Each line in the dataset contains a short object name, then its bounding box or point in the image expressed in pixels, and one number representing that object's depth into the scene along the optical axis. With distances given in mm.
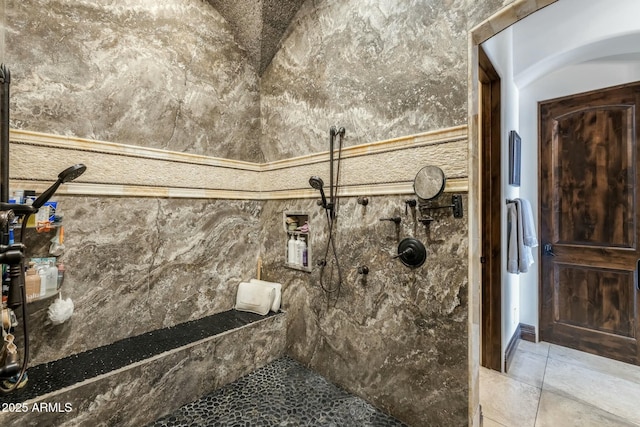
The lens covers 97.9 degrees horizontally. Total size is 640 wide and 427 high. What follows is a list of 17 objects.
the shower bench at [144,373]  1256
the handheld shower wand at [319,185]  1896
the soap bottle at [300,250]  2168
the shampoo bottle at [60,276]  1508
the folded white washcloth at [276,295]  2242
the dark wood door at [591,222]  2434
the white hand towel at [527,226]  2447
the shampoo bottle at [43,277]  1431
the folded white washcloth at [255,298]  2197
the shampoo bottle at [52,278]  1460
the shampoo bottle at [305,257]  2139
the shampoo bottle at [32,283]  1378
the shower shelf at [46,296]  1387
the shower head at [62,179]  1322
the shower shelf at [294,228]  2160
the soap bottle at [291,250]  2209
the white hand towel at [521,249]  2354
